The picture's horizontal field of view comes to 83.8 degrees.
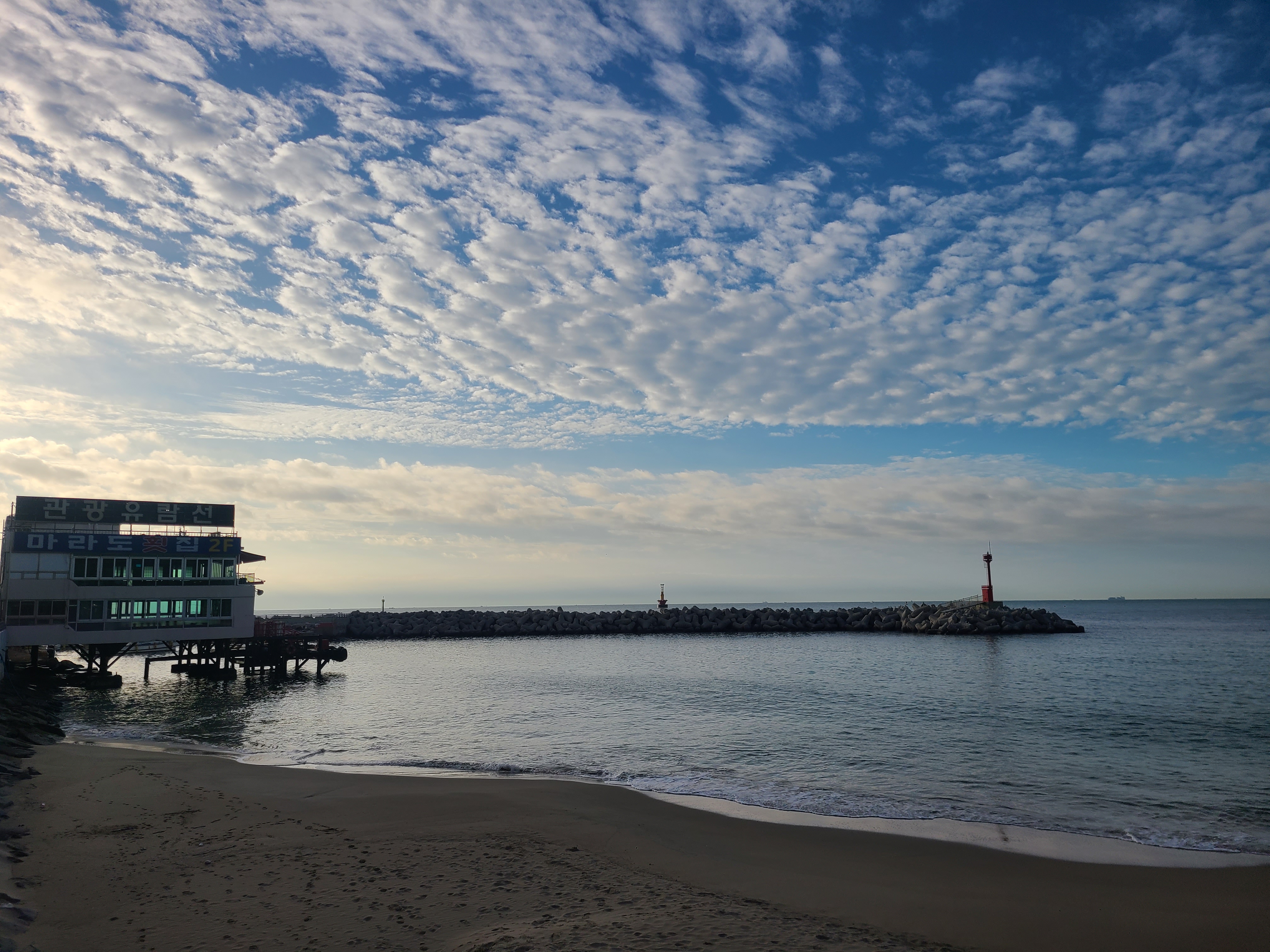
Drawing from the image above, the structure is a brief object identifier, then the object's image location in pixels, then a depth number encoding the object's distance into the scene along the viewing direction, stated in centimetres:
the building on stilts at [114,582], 4038
